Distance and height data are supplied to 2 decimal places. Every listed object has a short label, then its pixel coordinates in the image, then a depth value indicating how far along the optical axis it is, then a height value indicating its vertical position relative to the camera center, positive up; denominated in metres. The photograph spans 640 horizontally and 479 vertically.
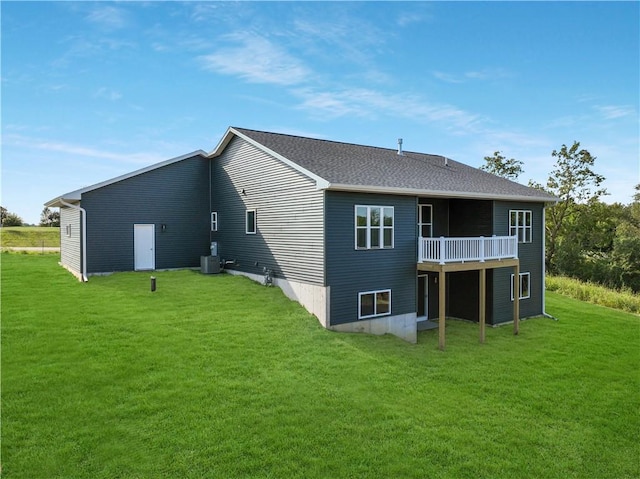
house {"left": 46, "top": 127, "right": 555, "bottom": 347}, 13.62 +0.28
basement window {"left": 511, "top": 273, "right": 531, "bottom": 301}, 18.80 -2.31
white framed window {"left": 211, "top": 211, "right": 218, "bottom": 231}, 19.69 +0.64
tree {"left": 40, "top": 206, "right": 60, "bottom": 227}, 58.72 +2.54
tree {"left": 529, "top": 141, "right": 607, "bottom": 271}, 37.38 +4.23
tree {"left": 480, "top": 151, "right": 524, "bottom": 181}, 41.78 +6.61
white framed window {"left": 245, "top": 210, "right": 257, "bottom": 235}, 16.89 +0.45
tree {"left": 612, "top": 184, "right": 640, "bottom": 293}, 35.53 -2.17
